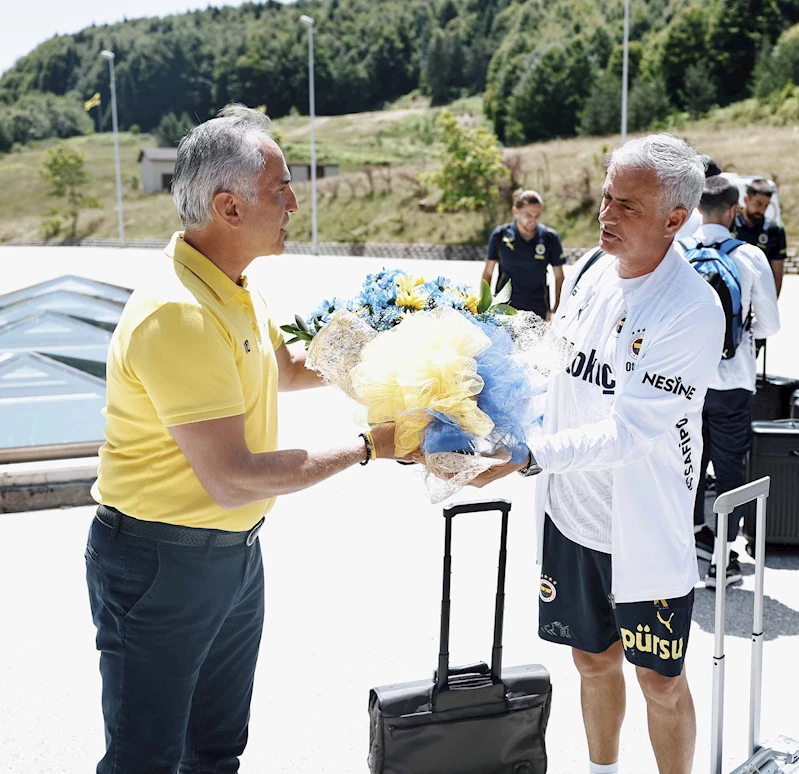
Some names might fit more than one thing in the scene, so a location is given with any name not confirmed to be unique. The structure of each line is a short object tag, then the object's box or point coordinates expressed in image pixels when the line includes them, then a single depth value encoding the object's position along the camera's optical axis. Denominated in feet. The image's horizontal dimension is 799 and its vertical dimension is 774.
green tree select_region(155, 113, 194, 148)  369.09
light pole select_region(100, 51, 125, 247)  187.87
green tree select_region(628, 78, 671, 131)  230.48
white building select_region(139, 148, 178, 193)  273.33
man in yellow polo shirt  6.82
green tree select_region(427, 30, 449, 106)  410.93
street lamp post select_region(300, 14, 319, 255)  142.41
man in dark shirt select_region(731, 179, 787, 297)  25.20
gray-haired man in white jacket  7.90
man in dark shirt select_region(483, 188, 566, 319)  27.12
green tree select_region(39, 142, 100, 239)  240.12
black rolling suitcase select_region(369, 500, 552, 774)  8.34
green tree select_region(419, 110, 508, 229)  153.58
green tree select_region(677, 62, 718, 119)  246.68
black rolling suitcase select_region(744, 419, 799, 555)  16.94
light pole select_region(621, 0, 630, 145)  117.47
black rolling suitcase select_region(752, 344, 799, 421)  21.33
